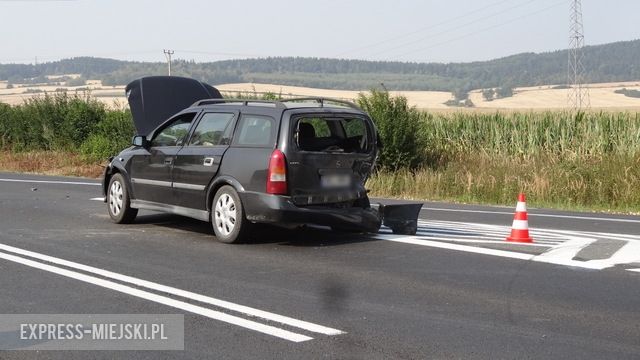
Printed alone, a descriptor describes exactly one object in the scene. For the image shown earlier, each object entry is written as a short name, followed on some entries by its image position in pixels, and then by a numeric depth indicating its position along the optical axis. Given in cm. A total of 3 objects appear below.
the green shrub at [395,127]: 4344
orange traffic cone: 1980
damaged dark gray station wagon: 1906
